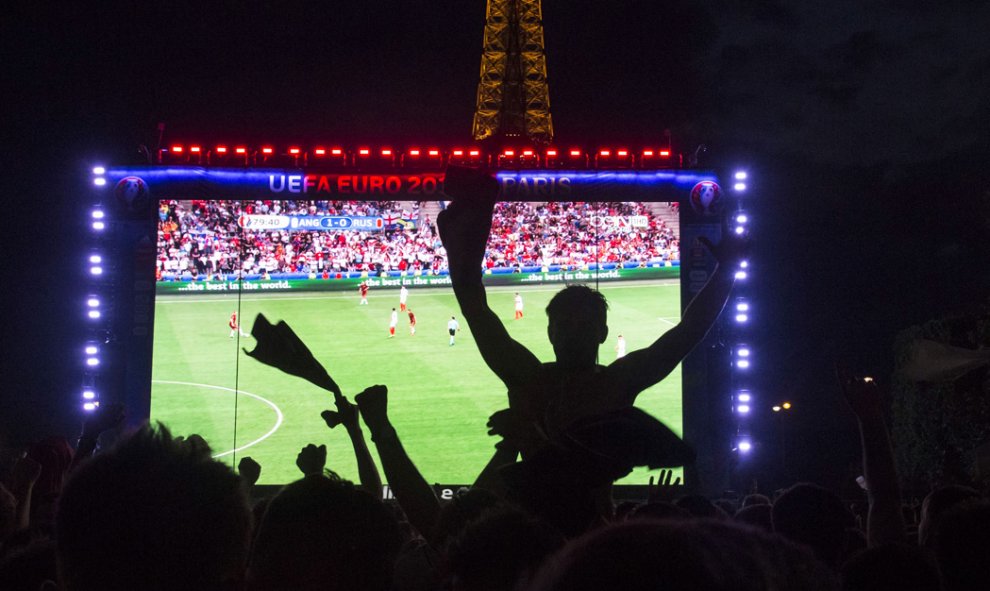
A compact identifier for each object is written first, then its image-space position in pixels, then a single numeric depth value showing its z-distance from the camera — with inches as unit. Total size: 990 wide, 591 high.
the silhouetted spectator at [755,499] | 209.5
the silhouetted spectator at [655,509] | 118.9
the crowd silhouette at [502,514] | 34.5
